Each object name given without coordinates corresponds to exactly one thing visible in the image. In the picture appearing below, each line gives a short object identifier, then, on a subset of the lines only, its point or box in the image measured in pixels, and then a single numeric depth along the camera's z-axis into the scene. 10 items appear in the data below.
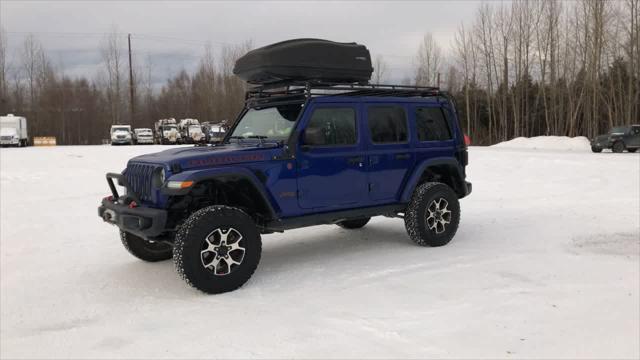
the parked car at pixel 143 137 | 41.25
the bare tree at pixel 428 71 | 56.31
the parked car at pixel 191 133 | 39.78
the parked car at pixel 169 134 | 42.62
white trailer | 33.75
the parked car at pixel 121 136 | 38.50
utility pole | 53.19
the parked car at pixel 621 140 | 27.38
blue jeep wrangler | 5.15
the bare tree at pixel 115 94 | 62.21
